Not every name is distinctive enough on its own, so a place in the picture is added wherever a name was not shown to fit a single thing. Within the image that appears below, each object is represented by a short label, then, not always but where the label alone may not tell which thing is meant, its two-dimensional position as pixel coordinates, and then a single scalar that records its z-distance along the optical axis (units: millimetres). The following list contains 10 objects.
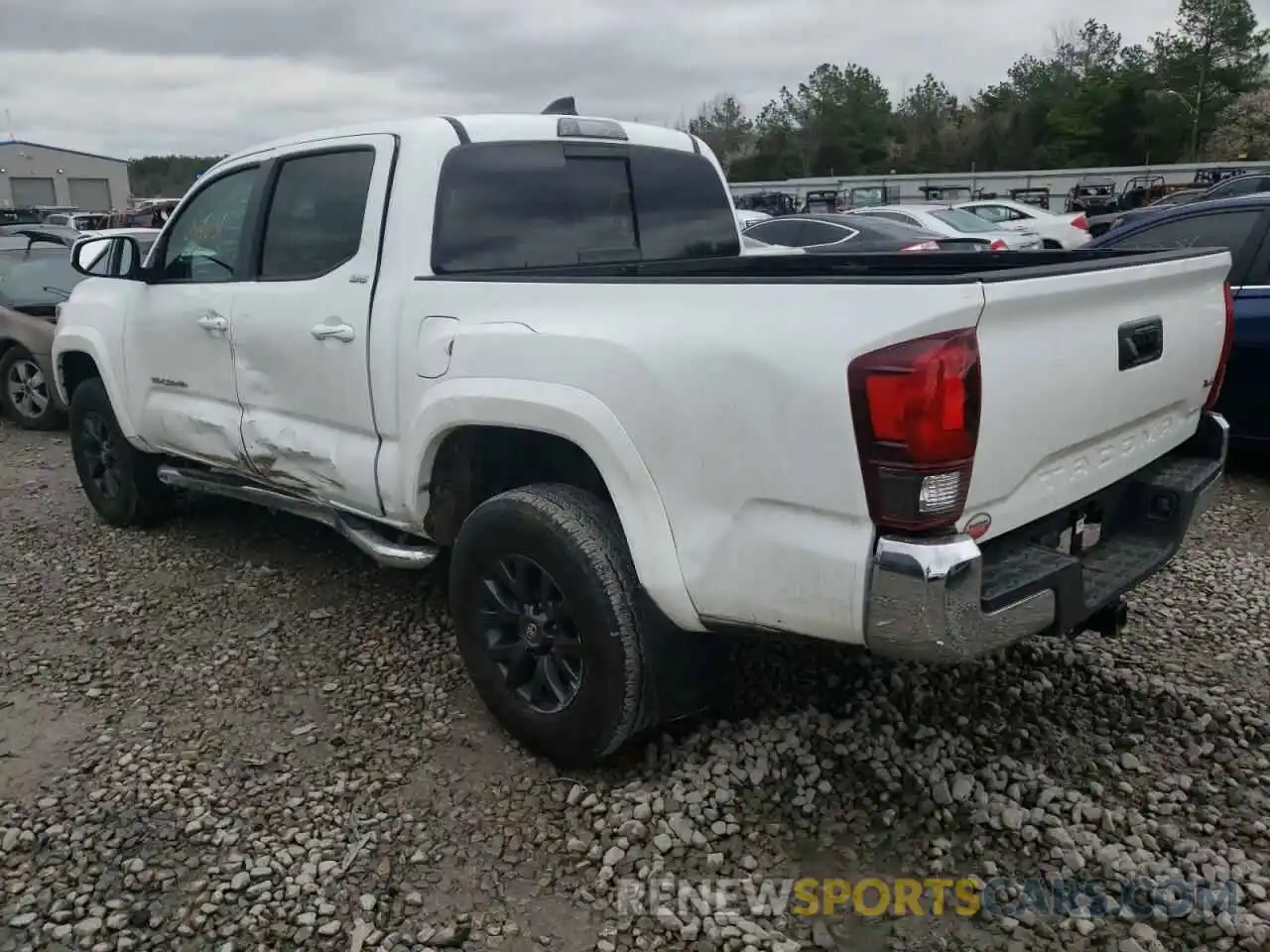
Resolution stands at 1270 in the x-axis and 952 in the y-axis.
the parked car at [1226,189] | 20078
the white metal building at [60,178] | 58969
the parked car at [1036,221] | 17234
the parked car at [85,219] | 26588
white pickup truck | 2352
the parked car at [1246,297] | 5789
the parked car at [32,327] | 8875
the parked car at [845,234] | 12008
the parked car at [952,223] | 14758
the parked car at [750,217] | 13347
